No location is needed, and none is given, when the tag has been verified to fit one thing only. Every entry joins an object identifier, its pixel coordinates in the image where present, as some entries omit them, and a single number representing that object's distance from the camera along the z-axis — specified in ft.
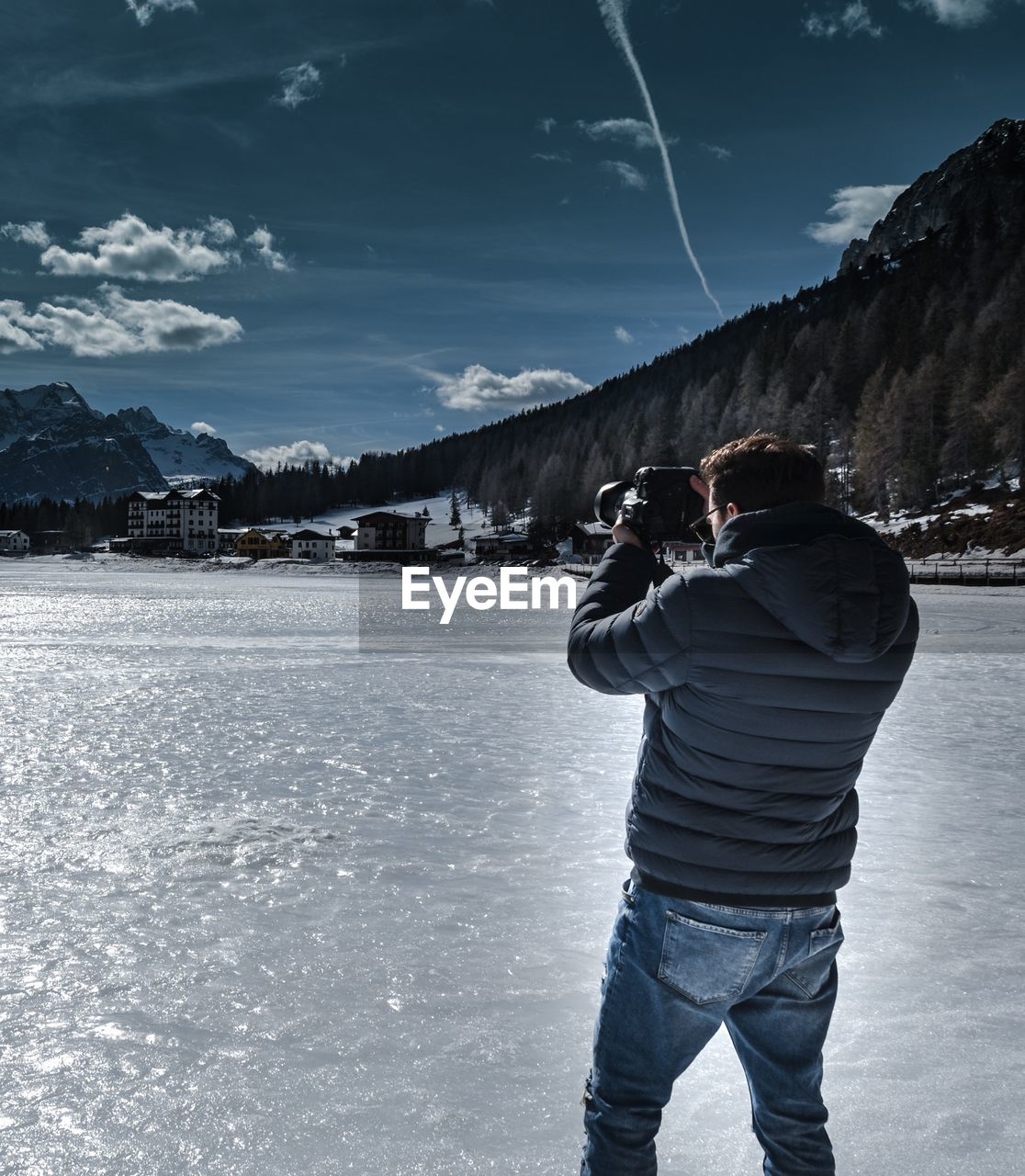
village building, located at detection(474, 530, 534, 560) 309.01
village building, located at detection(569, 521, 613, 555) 243.93
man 5.46
